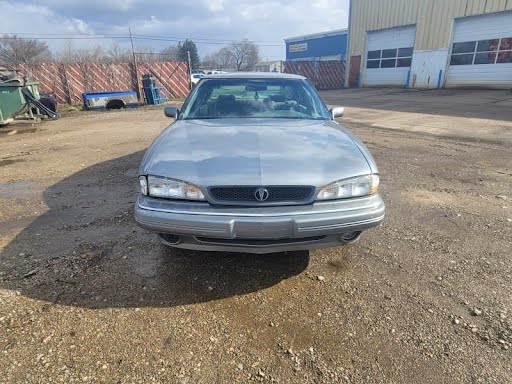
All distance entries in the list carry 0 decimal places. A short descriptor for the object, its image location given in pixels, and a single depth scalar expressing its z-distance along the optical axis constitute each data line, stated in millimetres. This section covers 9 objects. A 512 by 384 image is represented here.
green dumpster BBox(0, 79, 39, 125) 10567
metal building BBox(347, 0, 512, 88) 18453
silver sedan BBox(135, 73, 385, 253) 2254
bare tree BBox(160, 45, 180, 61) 50544
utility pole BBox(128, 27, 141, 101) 18967
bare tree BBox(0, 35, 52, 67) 42344
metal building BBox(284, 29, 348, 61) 37719
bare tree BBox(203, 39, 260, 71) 72688
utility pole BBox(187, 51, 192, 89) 21327
